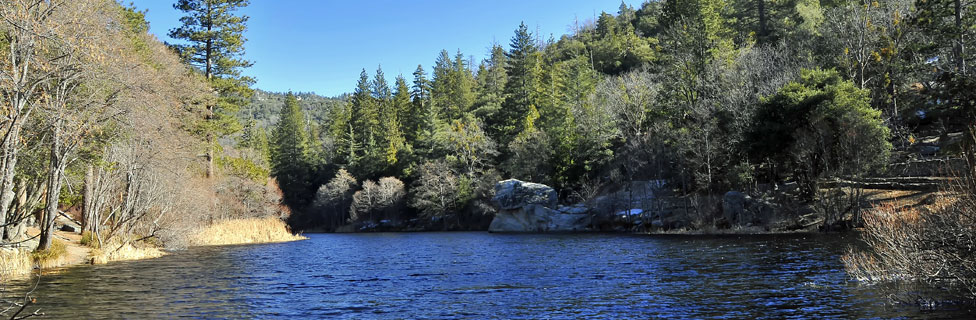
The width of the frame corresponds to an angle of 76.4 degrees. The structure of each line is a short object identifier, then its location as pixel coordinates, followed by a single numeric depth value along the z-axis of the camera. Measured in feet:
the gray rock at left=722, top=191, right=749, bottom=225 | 135.54
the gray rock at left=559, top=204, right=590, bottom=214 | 190.55
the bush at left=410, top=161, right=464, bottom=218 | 244.83
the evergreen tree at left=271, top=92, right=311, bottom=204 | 318.86
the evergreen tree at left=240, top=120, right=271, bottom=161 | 317.83
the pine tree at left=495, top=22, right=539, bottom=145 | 264.31
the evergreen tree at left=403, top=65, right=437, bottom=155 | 268.09
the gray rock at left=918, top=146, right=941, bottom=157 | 126.85
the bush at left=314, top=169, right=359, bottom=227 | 288.30
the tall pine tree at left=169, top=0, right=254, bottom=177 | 161.79
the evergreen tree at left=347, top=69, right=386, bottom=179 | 293.43
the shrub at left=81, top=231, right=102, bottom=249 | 91.49
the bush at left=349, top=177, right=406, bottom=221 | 266.98
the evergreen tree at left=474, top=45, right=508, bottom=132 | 283.79
